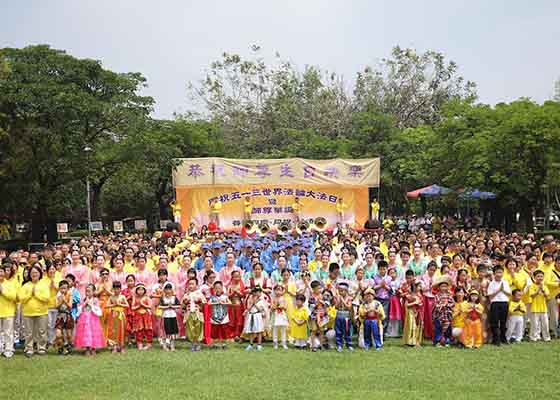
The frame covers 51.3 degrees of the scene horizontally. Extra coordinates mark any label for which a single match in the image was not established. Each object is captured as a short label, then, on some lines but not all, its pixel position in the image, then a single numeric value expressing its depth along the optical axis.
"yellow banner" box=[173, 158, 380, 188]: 20.45
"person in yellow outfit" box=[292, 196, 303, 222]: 21.44
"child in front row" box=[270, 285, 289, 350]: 8.03
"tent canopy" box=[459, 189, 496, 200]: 21.08
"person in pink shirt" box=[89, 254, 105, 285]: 8.61
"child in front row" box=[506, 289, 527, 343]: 8.09
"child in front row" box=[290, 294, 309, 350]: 8.02
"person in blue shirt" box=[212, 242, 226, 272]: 10.10
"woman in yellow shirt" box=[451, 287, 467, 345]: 7.85
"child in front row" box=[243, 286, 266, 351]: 8.02
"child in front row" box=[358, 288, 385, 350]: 7.86
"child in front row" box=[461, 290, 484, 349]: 7.84
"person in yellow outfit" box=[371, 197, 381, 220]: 21.45
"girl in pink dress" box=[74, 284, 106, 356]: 7.58
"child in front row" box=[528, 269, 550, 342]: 8.27
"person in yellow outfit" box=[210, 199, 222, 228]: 21.08
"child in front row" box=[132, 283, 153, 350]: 7.98
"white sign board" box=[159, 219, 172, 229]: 22.76
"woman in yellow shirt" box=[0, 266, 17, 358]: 7.59
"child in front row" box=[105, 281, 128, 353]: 7.81
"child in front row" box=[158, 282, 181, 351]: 7.93
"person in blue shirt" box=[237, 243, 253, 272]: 10.52
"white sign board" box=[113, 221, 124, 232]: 20.31
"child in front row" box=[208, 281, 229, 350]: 8.15
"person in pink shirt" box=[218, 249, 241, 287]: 9.05
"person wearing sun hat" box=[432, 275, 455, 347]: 7.93
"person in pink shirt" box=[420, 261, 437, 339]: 8.26
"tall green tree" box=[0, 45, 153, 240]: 16.12
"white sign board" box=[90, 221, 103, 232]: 20.88
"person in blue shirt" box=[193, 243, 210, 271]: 10.11
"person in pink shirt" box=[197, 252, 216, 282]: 8.99
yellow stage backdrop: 20.55
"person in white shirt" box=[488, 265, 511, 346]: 7.97
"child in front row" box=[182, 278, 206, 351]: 7.93
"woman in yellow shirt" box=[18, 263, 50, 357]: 7.76
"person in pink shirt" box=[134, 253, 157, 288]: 8.77
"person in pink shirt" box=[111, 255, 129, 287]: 8.66
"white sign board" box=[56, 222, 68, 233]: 18.19
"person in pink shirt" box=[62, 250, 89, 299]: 8.56
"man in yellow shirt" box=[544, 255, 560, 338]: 8.51
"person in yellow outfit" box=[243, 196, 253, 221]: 21.16
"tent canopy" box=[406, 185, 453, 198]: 24.64
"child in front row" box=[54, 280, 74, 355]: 7.78
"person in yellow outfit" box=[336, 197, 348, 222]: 21.67
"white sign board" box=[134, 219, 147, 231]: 21.67
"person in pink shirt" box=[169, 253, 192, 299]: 8.84
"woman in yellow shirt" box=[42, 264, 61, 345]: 8.01
